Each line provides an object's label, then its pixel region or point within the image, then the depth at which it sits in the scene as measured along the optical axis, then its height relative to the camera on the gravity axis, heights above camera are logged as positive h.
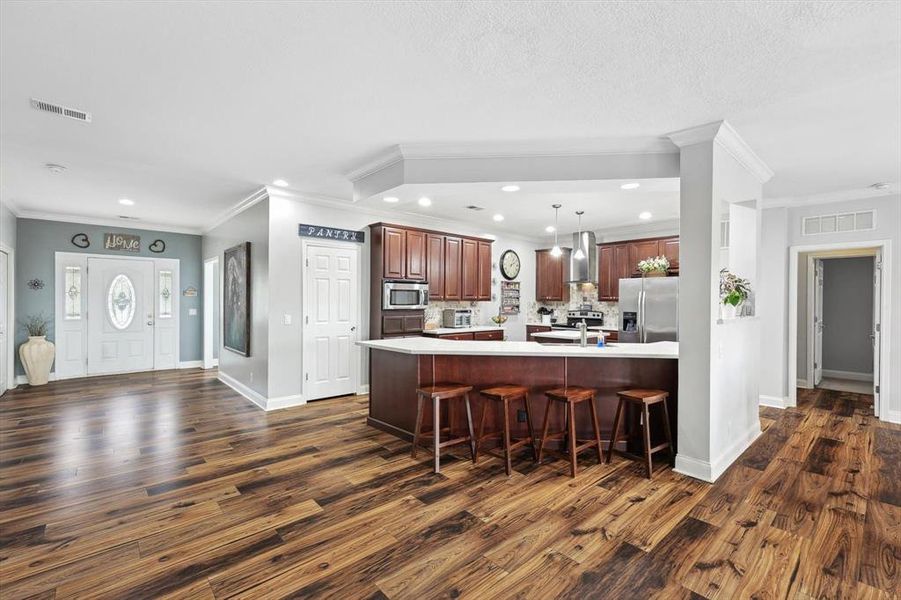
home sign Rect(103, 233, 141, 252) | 7.30 +0.91
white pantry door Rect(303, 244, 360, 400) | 5.55 -0.31
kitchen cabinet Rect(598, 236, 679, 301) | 6.71 +0.66
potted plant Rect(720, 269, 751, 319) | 3.70 +0.04
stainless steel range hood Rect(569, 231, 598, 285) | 7.14 +0.61
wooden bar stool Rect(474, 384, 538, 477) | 3.41 -0.89
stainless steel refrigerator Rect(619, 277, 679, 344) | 5.77 -0.16
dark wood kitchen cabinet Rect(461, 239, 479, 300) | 7.07 +0.45
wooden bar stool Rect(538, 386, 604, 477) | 3.30 -0.93
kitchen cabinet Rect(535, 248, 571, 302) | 8.32 +0.38
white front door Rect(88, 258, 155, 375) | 7.19 -0.33
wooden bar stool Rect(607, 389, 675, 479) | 3.27 -0.89
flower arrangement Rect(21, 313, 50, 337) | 6.50 -0.45
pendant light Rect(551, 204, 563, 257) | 6.14 +0.69
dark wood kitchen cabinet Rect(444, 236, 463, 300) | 6.77 +0.46
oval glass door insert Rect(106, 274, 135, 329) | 7.34 -0.11
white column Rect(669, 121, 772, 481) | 3.21 -0.09
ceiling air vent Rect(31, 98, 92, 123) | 2.86 +1.25
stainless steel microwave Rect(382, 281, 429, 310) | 5.88 +0.02
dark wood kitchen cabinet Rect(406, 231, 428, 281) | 6.19 +0.58
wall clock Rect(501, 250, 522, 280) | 7.97 +0.61
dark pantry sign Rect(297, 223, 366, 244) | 5.45 +0.83
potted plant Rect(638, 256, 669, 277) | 5.98 +0.42
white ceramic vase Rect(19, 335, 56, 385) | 6.34 -0.91
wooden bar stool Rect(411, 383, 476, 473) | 3.39 -0.84
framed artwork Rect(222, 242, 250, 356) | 5.78 -0.04
